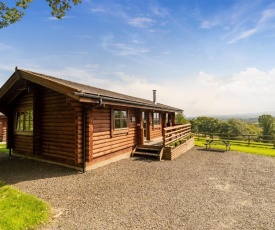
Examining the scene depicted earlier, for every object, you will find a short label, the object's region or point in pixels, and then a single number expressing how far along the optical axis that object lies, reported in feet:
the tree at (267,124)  219.61
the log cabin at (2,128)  65.36
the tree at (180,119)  91.71
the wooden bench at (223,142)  49.80
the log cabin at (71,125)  26.45
